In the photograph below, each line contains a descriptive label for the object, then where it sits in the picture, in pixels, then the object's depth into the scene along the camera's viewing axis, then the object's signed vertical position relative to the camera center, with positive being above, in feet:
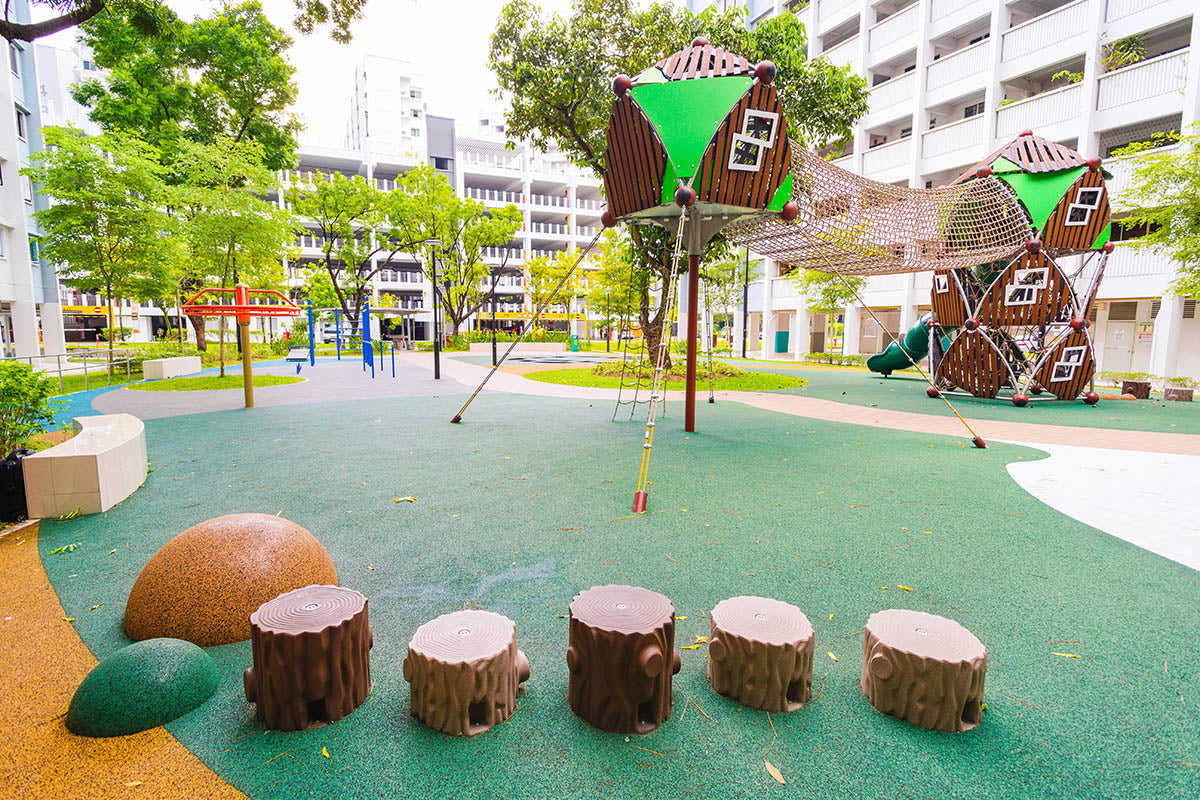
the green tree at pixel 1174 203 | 41.03 +10.54
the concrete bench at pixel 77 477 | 14.51 -3.93
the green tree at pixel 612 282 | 104.32 +10.47
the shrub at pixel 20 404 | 15.66 -2.17
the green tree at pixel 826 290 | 76.74 +6.88
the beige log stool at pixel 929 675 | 6.77 -4.10
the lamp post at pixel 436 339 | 51.57 -0.69
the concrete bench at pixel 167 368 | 53.42 -3.81
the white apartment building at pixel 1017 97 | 57.31 +29.46
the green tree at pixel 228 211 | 49.49 +10.78
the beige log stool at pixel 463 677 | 6.72 -4.16
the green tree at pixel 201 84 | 70.44 +32.50
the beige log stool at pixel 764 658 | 7.13 -4.13
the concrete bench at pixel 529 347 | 124.10 -3.28
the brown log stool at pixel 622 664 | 6.72 -4.00
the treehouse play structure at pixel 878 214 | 21.15 +6.17
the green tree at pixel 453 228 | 112.78 +21.91
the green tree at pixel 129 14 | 16.01 +11.11
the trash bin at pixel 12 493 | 14.29 -4.19
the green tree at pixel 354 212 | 107.86 +23.27
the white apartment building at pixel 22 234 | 66.59 +11.47
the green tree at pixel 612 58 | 46.14 +23.02
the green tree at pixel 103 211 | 43.96 +9.51
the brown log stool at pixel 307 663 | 6.73 -4.05
